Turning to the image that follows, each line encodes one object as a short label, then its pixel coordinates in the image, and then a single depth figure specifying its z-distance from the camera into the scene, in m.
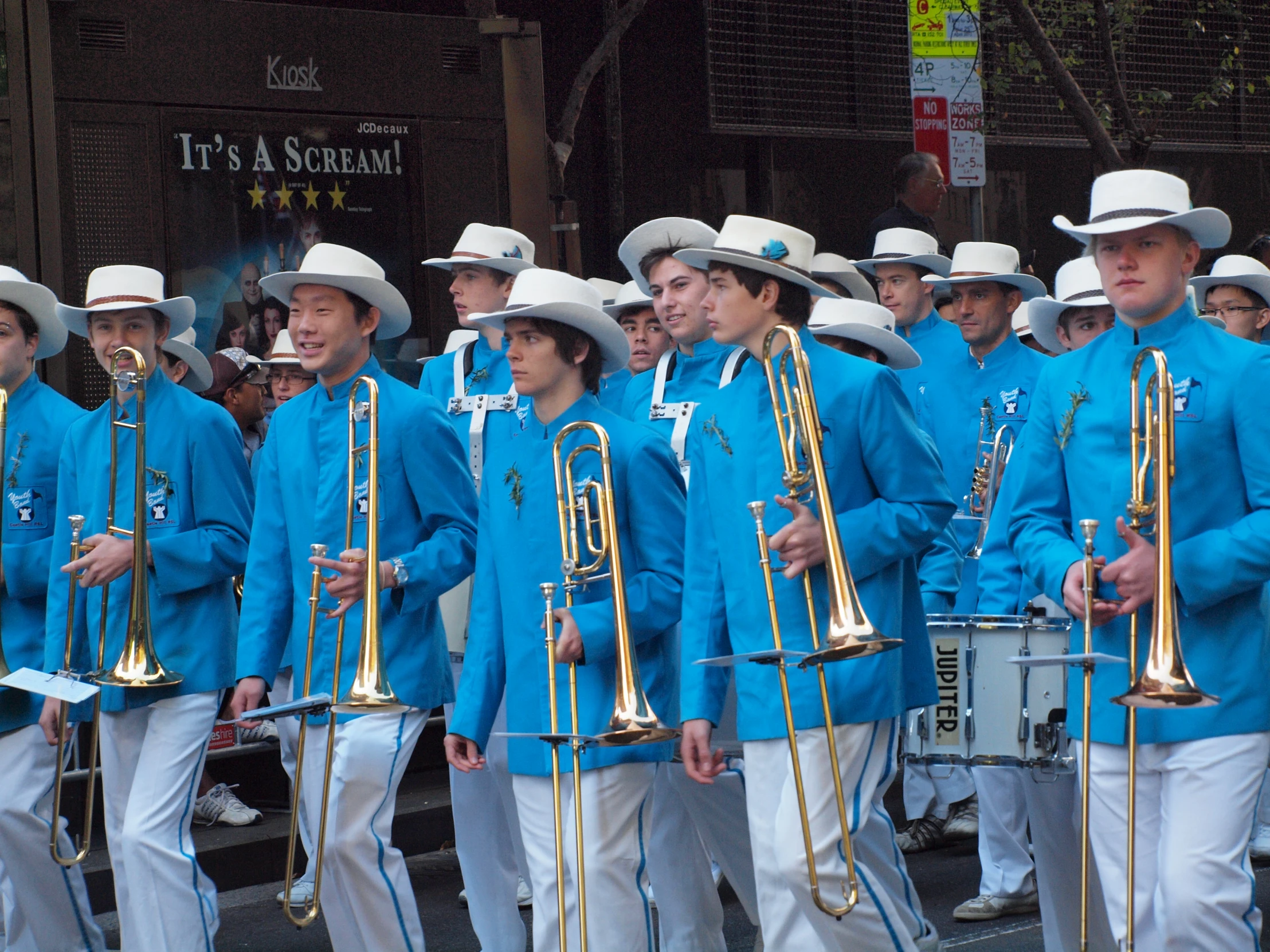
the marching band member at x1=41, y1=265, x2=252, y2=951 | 12.23
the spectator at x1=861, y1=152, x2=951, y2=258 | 20.84
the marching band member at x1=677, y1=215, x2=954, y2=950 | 10.08
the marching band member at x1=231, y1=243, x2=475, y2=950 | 11.58
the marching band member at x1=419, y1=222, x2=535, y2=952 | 13.09
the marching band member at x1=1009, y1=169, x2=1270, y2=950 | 9.36
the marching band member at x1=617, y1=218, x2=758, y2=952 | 12.48
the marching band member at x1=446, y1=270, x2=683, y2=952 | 10.73
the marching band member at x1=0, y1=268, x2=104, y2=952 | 13.18
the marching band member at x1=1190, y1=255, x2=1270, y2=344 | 16.55
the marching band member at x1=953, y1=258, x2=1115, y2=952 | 11.63
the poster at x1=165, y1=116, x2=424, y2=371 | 19.55
